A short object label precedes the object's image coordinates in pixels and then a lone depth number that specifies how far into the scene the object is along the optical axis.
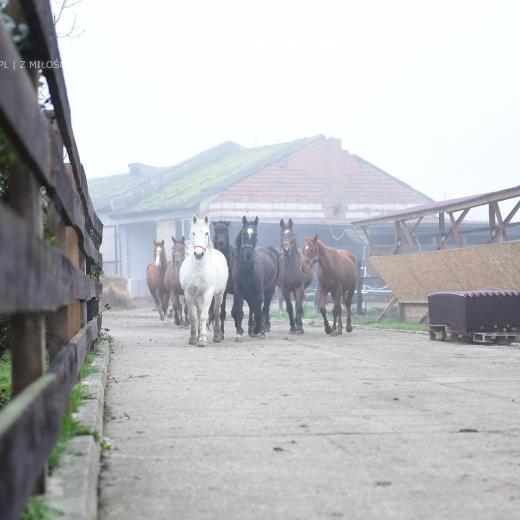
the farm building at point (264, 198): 44.28
